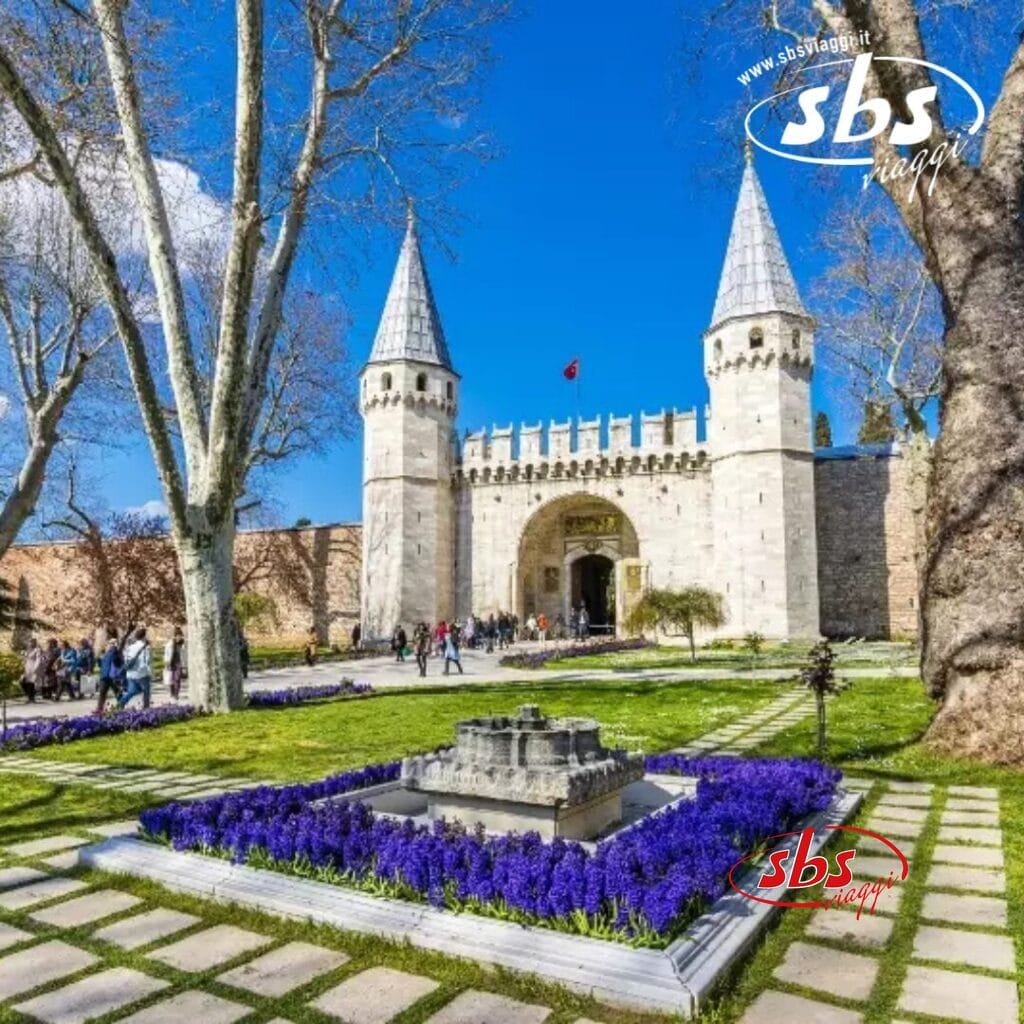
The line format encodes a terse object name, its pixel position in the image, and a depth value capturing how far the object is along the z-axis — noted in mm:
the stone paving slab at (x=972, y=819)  4809
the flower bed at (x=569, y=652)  19719
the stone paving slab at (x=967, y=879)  3711
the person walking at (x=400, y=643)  23062
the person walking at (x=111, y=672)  12041
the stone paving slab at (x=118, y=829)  4762
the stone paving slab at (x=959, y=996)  2545
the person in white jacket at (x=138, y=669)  12219
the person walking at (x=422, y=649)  17688
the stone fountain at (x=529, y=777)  4066
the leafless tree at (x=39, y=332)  13758
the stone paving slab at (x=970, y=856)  4084
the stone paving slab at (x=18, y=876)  3871
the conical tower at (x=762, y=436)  25203
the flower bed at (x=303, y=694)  11766
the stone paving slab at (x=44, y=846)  4406
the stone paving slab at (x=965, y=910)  3320
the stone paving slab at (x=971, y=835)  4457
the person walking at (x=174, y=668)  14062
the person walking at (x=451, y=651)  17531
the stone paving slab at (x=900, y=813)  4949
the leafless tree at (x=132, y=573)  26719
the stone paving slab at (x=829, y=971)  2742
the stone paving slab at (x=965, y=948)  2922
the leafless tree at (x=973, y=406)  6484
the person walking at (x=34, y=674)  14812
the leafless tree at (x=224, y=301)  9453
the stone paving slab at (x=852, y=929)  3137
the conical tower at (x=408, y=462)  29281
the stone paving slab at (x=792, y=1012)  2533
